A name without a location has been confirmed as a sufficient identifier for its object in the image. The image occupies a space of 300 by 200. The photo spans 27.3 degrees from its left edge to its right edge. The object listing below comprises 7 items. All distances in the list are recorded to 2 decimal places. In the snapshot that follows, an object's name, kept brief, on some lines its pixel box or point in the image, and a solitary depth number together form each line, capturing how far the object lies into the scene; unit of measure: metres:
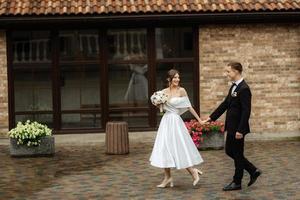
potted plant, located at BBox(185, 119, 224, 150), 13.56
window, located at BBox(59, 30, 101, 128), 15.67
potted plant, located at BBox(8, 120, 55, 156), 13.00
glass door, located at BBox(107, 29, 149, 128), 15.76
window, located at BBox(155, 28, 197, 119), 15.77
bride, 9.55
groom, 9.07
